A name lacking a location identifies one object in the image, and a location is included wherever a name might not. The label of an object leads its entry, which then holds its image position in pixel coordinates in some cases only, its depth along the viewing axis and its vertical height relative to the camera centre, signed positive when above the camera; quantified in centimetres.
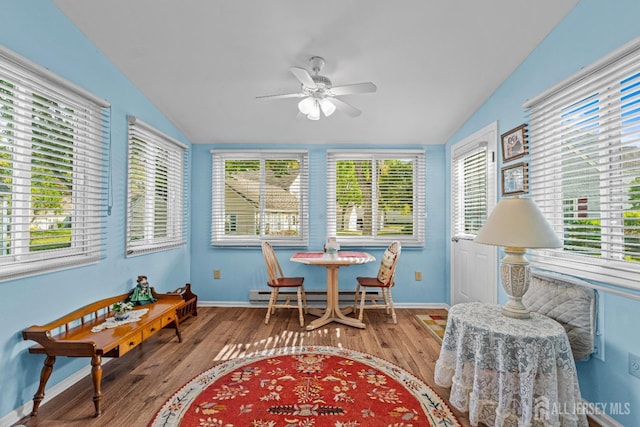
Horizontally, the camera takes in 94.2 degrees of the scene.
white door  298 +5
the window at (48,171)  180 +31
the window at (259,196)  407 +27
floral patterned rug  176 -121
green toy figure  275 -75
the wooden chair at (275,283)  335 -78
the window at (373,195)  407 +28
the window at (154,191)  290 +27
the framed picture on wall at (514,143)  248 +64
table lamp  169 -12
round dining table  316 -71
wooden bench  180 -83
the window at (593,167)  166 +32
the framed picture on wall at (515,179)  248 +32
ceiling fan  221 +96
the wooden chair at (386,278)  333 -74
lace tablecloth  152 -84
